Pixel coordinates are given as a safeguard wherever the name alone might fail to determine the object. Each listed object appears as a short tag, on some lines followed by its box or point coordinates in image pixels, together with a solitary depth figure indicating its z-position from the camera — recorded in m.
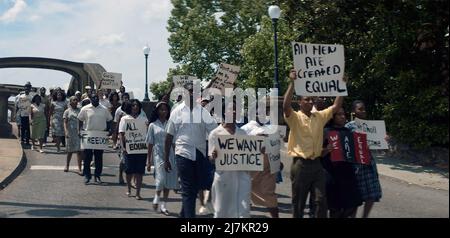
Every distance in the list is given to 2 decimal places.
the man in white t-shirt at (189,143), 7.37
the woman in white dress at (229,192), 6.57
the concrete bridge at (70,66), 32.94
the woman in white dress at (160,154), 8.86
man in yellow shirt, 6.46
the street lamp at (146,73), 26.56
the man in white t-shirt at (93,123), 11.54
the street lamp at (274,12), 16.71
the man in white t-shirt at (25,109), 17.86
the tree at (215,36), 40.38
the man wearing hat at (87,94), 15.76
